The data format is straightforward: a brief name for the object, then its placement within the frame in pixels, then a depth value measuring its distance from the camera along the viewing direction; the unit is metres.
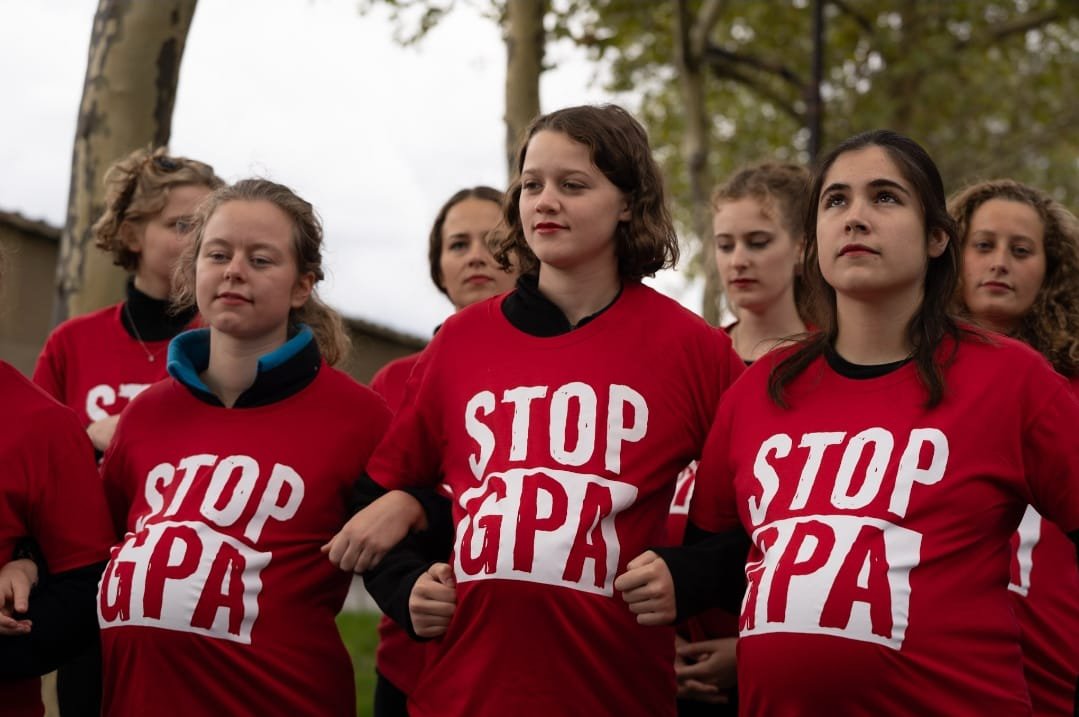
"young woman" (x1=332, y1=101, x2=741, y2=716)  6.29
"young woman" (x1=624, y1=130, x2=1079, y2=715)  5.69
